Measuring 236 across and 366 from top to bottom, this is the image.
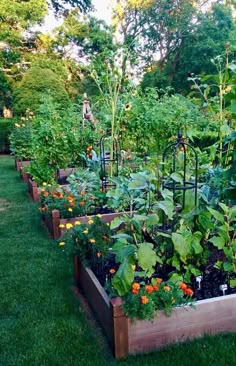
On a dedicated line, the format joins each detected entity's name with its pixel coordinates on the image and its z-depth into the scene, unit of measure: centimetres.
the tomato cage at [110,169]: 401
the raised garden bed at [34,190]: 528
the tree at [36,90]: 1164
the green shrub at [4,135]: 1221
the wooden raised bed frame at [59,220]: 361
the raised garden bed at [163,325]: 187
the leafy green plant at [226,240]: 209
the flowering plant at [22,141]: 773
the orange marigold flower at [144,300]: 180
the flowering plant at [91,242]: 247
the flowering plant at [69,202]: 371
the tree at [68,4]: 1598
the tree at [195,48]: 1620
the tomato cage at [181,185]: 225
